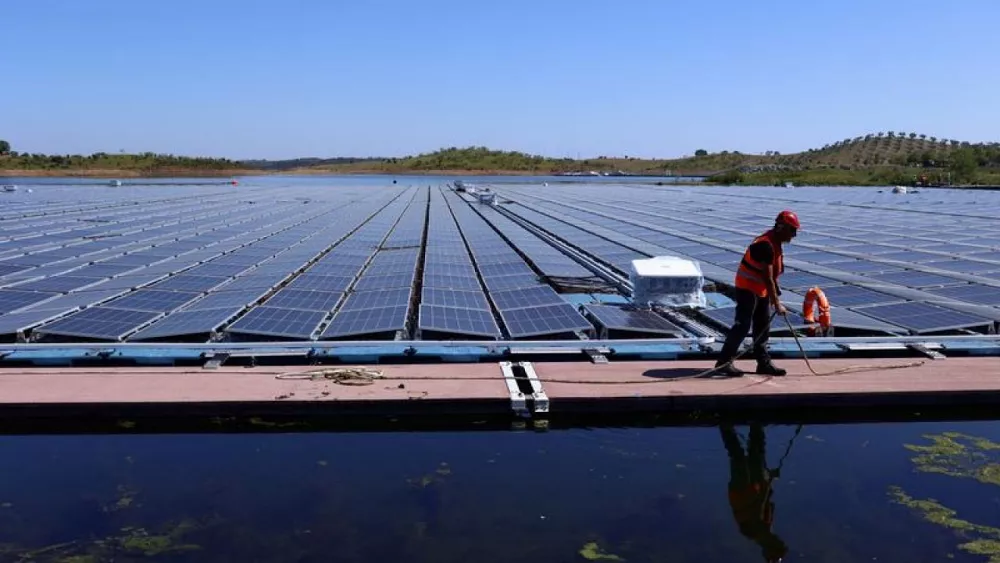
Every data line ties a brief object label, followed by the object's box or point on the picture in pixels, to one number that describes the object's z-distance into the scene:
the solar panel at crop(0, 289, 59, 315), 13.00
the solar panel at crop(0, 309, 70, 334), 11.18
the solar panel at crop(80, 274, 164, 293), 14.79
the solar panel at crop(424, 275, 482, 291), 14.98
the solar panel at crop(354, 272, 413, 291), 14.88
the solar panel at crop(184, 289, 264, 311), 12.82
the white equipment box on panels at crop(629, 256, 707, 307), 13.48
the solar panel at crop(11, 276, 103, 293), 14.81
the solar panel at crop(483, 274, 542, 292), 15.11
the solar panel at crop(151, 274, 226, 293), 14.88
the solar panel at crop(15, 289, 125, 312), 12.73
